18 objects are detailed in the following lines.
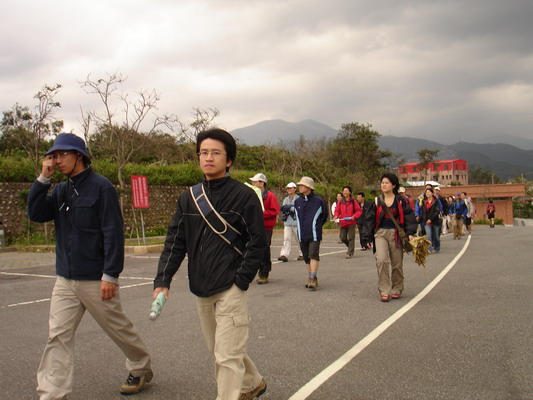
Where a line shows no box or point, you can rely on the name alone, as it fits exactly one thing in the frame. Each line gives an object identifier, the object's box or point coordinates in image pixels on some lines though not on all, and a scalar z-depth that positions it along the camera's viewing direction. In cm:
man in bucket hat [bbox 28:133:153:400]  362
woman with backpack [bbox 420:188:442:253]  1516
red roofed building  16138
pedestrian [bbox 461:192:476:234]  2230
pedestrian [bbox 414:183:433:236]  1600
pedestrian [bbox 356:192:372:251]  1521
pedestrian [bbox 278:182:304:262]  1267
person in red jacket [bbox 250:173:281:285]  941
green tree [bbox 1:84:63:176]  1936
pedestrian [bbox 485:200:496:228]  3178
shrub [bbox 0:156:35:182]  1895
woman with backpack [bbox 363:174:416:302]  764
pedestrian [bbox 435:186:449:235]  1709
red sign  1722
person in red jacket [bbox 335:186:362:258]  1420
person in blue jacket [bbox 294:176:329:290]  859
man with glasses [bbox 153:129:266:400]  317
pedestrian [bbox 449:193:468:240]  2094
